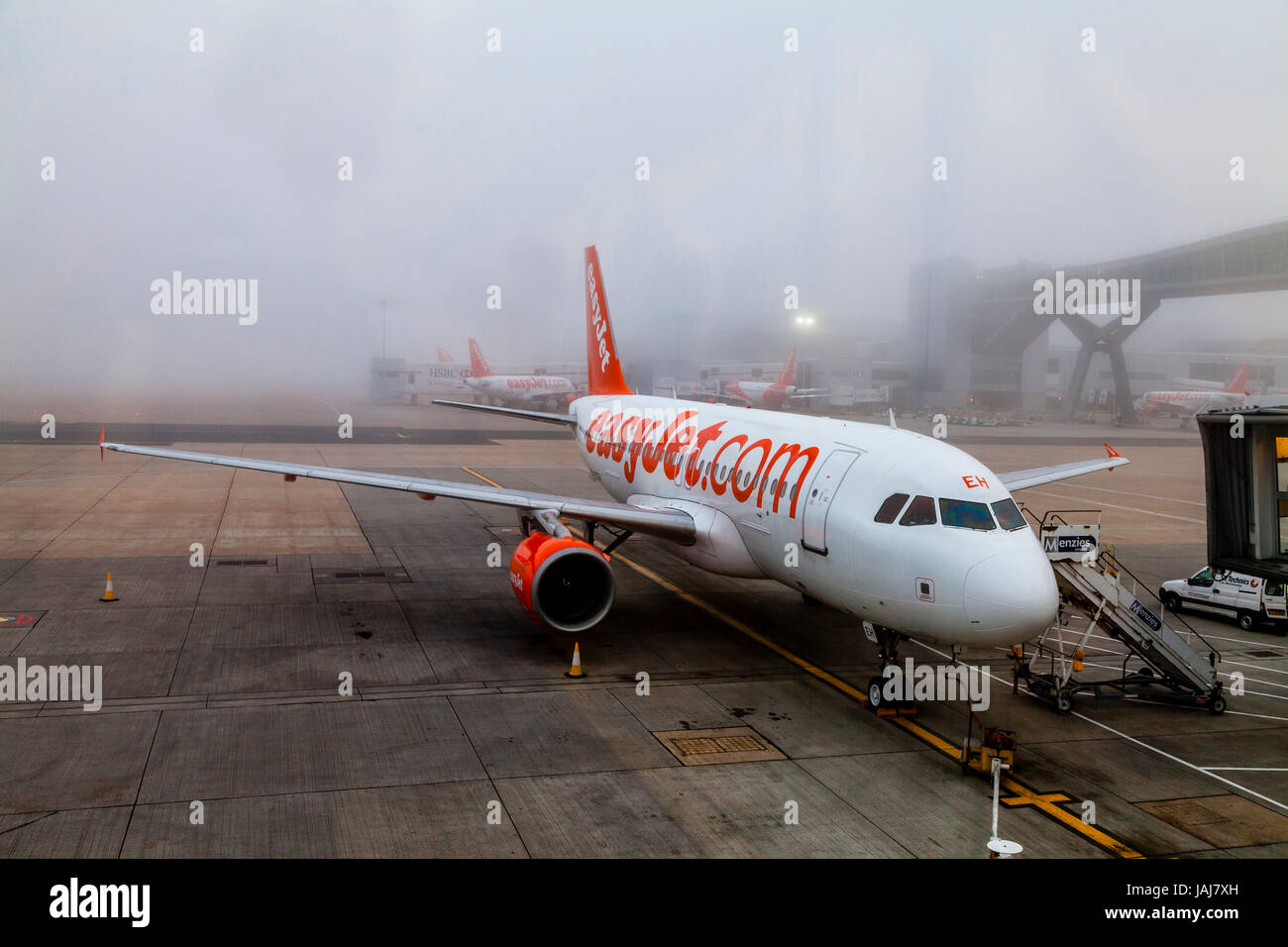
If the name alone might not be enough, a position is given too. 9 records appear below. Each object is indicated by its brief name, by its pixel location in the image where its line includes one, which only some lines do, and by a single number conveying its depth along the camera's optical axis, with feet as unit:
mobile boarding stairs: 50.70
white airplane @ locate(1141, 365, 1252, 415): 204.44
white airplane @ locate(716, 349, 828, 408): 222.69
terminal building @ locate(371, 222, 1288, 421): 179.52
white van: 69.87
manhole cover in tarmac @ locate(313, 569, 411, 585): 79.20
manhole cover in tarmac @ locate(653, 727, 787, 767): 43.04
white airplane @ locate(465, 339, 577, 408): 286.25
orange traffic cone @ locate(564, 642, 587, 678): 54.65
